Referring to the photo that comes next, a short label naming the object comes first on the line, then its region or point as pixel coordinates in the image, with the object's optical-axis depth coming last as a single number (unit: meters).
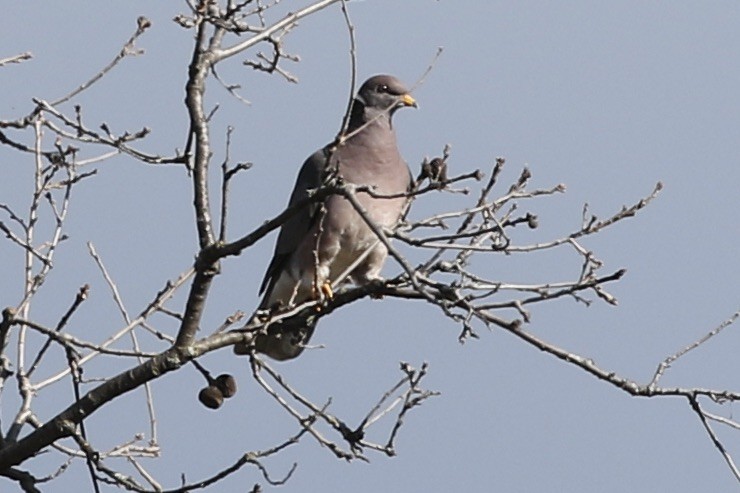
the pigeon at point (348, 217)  12.63
